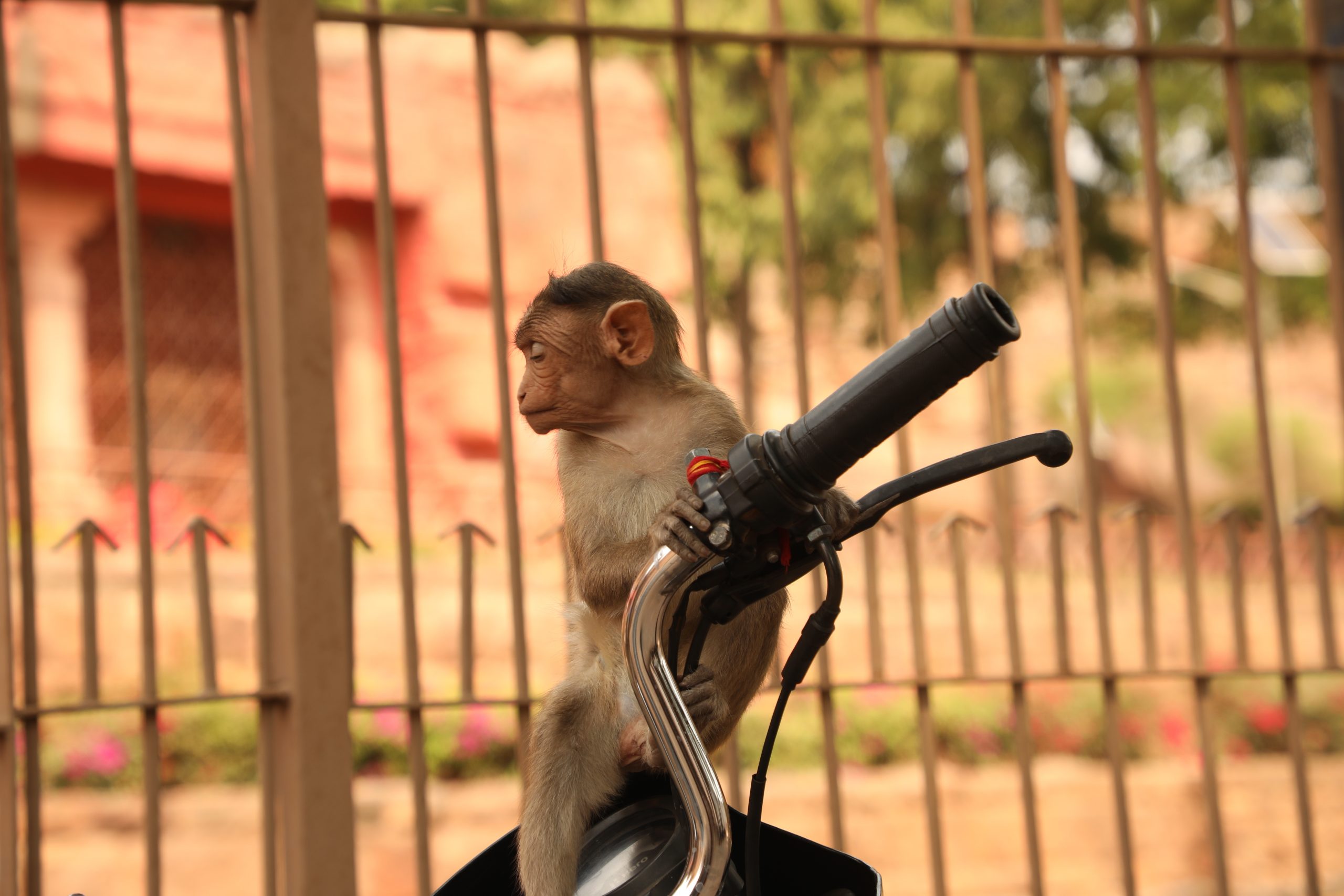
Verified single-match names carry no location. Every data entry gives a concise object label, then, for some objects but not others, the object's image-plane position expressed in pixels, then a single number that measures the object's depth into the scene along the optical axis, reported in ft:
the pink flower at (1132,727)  37.50
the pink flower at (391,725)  28.12
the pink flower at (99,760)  26.07
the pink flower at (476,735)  27.94
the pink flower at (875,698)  33.26
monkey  5.78
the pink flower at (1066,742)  35.58
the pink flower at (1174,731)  38.37
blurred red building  35.65
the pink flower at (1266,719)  38.75
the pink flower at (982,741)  33.73
